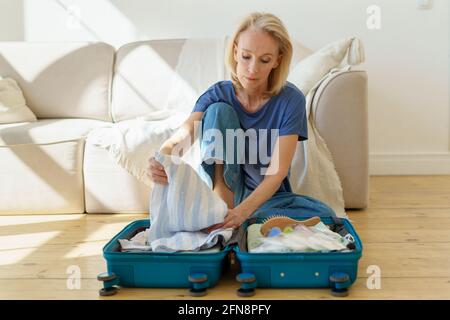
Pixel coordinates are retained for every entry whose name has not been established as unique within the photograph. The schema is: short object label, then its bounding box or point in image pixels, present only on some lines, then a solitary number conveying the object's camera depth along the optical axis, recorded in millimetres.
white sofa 2145
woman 1621
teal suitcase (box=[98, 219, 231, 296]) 1376
